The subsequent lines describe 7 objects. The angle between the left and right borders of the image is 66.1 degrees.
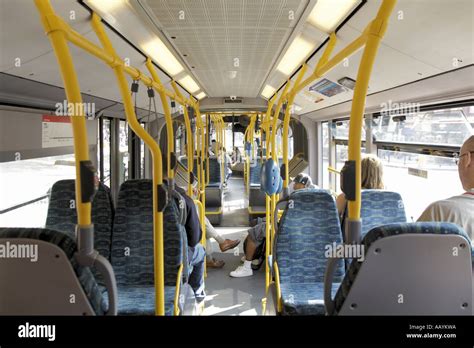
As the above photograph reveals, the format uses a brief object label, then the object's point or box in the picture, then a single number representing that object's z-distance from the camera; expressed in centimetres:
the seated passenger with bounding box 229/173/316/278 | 488
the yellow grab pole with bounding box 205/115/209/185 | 767
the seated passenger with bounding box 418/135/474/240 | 160
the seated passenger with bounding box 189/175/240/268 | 522
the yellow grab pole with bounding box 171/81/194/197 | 381
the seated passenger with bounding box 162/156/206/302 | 346
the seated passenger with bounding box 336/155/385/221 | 304
